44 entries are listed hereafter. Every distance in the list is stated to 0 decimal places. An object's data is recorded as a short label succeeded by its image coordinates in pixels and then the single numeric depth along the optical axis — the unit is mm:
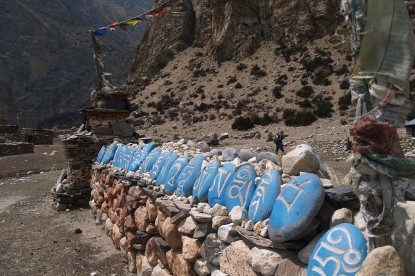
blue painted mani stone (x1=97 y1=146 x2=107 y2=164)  8381
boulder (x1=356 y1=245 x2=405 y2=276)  1597
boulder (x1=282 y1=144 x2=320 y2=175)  2867
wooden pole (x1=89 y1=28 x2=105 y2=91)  12188
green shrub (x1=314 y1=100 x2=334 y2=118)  23398
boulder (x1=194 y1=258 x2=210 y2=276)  3055
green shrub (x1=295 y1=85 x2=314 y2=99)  28438
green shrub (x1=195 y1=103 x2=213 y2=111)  32688
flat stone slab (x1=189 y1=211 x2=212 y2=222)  3145
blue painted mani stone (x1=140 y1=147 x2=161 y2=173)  5289
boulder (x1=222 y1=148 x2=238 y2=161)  4021
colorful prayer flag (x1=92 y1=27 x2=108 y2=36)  11656
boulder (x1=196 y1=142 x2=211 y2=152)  5043
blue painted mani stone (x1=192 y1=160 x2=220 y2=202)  3545
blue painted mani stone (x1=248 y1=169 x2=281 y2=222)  2627
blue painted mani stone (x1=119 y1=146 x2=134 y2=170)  6274
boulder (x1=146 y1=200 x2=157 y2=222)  4324
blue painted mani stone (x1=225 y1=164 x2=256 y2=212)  2958
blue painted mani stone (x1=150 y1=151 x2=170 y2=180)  4814
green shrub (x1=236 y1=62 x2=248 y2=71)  36750
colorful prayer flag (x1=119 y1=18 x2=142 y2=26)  10461
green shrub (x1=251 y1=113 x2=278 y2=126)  24766
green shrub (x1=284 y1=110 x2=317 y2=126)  22491
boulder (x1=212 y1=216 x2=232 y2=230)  2953
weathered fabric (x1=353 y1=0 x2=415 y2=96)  1806
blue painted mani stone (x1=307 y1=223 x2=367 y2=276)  1820
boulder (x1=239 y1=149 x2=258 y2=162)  3734
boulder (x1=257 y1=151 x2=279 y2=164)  3447
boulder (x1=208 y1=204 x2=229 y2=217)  3070
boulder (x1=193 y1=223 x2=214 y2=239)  3121
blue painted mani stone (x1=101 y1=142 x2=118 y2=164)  7696
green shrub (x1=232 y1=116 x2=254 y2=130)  24422
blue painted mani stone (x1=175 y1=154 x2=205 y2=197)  3902
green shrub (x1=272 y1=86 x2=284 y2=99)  30038
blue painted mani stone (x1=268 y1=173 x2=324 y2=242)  2184
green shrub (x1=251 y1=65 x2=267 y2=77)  34650
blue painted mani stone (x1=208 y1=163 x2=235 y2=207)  3245
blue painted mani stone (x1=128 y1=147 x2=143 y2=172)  5715
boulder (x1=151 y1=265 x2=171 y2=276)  3857
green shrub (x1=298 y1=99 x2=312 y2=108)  26562
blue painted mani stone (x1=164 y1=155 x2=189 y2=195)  4203
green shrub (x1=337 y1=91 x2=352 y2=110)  24072
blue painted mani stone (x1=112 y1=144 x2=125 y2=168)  6777
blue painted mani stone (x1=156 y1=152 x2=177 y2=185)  4526
